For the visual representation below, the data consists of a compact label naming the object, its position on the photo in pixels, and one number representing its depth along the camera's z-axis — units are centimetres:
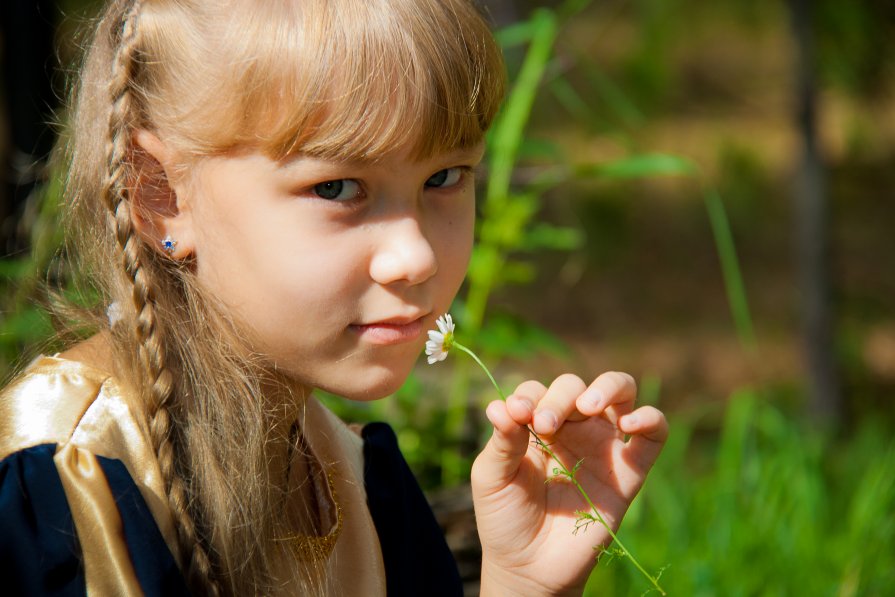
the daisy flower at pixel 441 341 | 149
